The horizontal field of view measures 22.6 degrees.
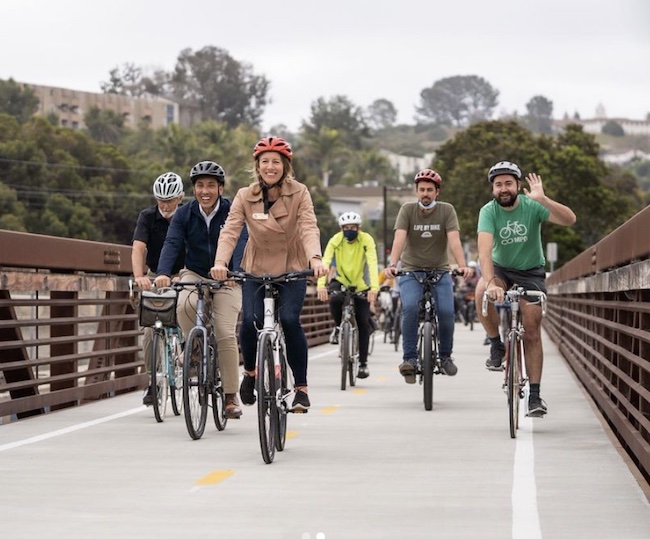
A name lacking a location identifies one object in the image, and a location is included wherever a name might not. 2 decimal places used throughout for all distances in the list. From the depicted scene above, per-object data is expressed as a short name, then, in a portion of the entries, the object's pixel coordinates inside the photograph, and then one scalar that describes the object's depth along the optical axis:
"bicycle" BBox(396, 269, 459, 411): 14.89
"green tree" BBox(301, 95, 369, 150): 164.88
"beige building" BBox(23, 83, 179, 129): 161.50
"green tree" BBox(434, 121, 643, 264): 91.81
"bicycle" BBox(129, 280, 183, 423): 12.64
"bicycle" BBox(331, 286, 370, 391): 18.16
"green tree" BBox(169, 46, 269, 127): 197.62
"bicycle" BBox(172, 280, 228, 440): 11.72
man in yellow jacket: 18.84
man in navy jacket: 12.46
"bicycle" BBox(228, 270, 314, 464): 10.26
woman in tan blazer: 10.98
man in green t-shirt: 12.44
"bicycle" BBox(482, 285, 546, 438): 12.27
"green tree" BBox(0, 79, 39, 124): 141.38
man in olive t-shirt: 15.26
